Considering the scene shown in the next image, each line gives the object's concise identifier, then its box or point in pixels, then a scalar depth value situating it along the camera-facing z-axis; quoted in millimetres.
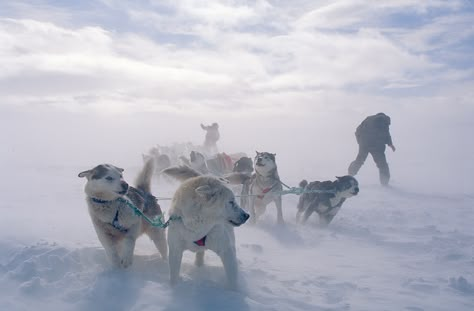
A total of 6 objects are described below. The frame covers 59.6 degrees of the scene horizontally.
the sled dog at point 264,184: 6867
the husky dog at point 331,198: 6797
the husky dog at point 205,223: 3344
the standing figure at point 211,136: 16141
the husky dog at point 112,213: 3559
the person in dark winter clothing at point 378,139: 11164
